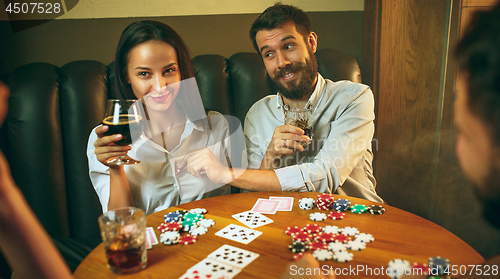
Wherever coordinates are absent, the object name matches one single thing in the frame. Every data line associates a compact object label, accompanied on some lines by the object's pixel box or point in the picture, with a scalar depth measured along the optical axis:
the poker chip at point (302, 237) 0.81
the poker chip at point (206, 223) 0.91
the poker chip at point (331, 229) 0.84
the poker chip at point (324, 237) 0.80
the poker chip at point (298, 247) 0.76
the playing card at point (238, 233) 0.84
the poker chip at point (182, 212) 0.99
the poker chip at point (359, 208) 0.98
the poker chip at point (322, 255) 0.72
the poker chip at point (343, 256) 0.72
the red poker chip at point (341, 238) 0.79
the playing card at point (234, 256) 0.73
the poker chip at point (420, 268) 0.64
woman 1.39
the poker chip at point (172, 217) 0.94
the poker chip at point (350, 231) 0.83
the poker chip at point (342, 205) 1.00
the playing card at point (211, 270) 0.68
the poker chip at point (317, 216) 0.94
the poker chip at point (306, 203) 1.03
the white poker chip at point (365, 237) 0.80
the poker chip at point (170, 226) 0.88
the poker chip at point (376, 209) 0.97
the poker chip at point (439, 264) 0.64
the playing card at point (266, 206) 1.03
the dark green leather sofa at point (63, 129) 1.59
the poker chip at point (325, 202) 1.02
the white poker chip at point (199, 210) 1.02
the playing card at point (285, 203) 1.05
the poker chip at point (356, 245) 0.76
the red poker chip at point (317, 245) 0.77
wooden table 0.70
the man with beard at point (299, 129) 1.33
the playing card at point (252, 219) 0.93
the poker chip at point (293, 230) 0.85
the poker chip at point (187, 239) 0.82
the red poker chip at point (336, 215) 0.94
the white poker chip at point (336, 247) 0.75
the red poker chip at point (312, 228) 0.85
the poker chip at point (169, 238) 0.81
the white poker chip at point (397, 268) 0.65
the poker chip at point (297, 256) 0.73
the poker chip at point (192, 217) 0.94
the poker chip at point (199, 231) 0.86
